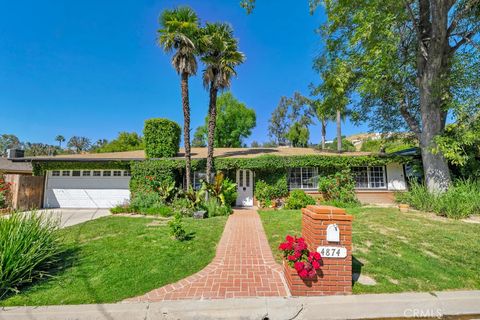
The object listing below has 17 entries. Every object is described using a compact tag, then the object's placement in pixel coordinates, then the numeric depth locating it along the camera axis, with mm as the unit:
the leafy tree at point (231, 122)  29281
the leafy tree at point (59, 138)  67144
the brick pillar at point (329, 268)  3291
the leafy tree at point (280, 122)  32638
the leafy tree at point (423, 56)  9289
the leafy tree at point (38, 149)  56628
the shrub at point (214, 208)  9828
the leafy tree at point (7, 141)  56275
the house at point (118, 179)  13016
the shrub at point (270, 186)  12644
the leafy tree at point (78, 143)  64100
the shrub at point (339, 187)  12156
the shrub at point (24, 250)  3428
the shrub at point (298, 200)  11727
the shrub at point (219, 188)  10727
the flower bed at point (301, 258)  3215
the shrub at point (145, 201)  10984
